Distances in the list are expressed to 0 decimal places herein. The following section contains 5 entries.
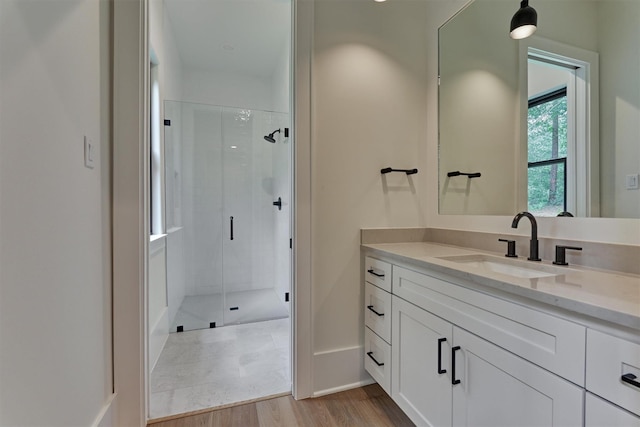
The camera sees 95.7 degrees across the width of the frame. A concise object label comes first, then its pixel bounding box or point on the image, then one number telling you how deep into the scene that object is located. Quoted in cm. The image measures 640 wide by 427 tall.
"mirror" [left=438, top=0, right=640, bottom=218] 110
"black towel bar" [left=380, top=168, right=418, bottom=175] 186
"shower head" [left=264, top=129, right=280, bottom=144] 337
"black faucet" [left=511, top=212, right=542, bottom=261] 127
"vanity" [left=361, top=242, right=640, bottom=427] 67
